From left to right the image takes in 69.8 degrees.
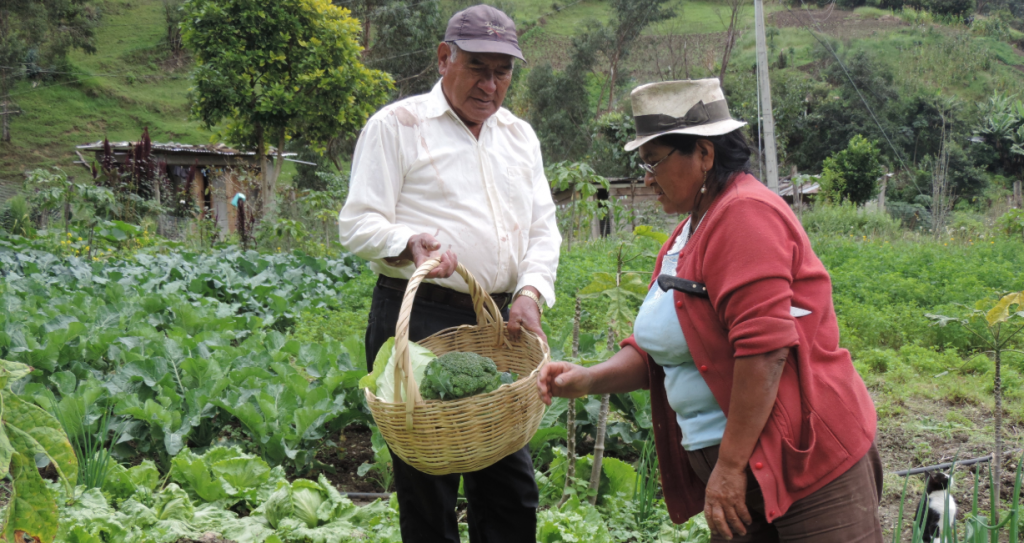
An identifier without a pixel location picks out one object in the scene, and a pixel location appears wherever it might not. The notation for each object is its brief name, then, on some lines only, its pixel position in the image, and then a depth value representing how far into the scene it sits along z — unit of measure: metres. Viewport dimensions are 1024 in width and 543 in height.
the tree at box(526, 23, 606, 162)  30.75
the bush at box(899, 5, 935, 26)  53.12
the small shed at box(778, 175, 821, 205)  25.79
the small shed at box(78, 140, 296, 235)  20.13
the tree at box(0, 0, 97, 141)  30.77
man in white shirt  2.31
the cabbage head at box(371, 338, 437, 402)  2.16
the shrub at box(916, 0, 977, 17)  53.62
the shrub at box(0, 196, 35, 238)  11.07
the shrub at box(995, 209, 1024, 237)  12.12
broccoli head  2.05
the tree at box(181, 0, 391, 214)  12.98
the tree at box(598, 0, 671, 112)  31.72
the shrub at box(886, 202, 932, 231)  21.73
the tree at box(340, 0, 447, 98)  25.25
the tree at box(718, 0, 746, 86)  24.47
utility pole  11.51
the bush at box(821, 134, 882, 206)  24.64
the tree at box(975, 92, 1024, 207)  28.05
